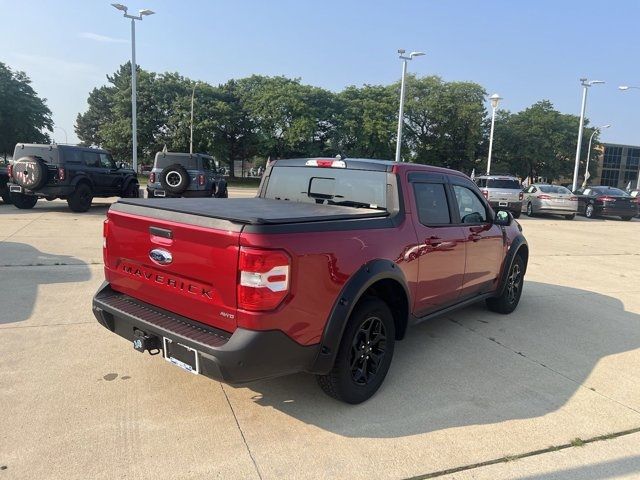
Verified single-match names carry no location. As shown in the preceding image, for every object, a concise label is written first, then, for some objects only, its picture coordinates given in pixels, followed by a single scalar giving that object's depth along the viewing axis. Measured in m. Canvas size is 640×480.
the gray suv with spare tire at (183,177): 15.26
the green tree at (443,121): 52.34
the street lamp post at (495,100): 29.61
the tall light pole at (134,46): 25.36
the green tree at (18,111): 43.53
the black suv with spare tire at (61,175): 13.03
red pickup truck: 2.79
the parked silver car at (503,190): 19.20
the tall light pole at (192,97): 42.11
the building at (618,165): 95.75
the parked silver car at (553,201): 20.98
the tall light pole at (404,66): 29.81
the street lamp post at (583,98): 32.97
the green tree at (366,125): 48.03
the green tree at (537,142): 59.12
